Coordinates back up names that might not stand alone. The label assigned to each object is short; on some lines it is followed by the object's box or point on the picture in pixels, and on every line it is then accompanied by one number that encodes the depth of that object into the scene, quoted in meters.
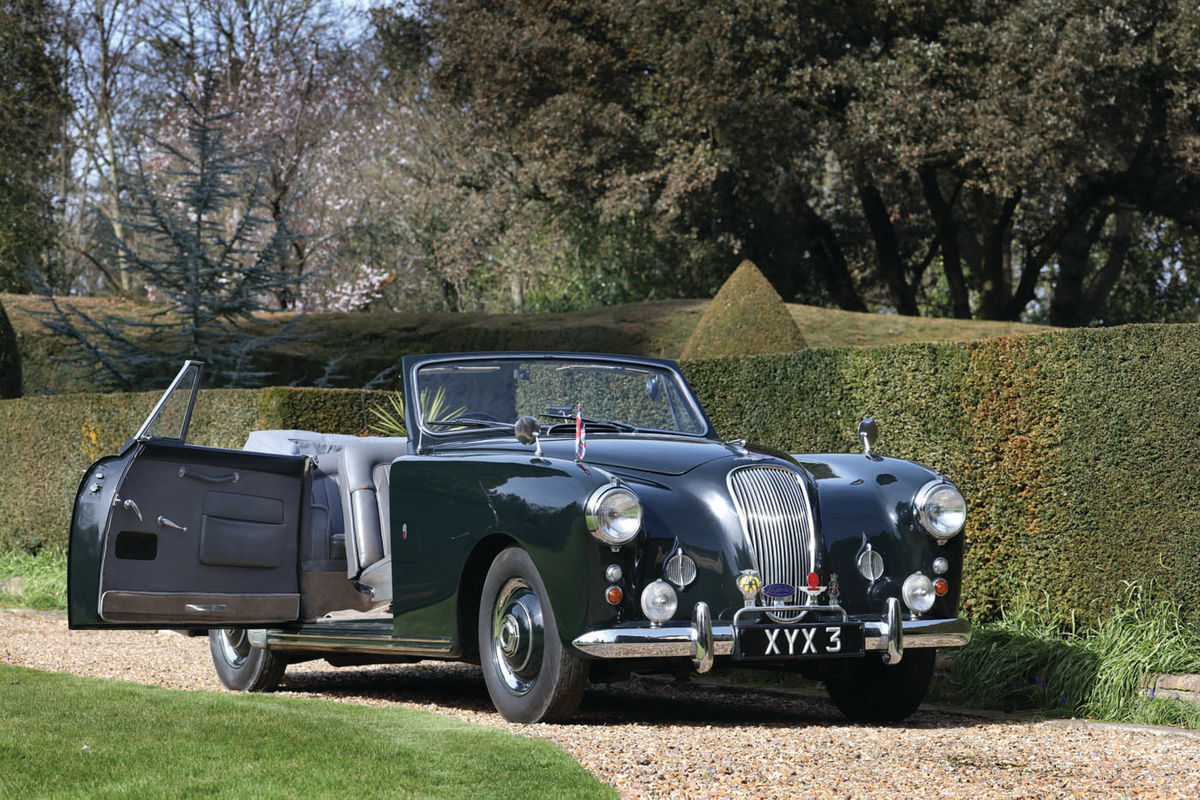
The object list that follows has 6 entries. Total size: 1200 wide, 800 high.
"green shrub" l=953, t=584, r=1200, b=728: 14.49
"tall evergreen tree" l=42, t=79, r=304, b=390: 35.91
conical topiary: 32.28
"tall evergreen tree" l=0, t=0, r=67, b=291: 68.19
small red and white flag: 12.31
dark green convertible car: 11.53
